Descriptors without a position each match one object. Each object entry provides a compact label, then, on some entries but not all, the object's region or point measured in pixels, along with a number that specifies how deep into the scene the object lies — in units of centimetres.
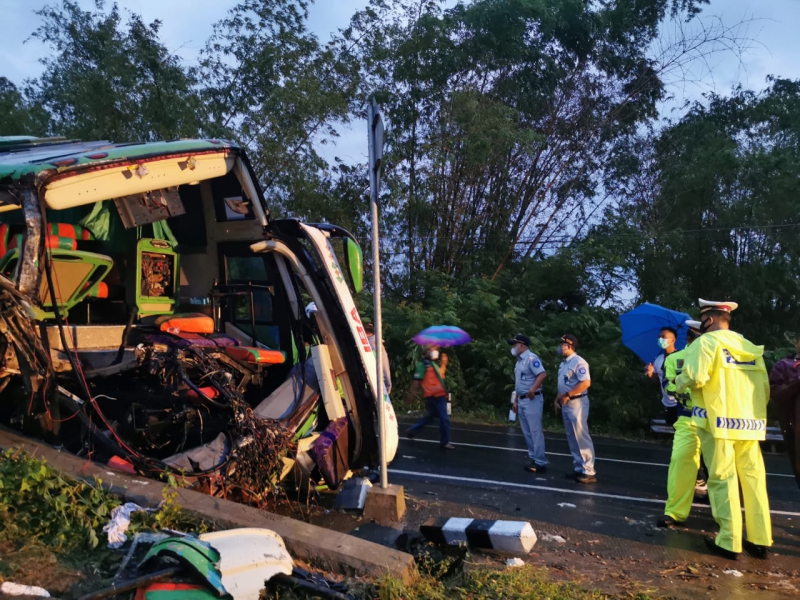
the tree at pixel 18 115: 1659
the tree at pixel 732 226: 1348
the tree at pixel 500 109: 1677
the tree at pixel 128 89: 1462
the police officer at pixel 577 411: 686
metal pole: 468
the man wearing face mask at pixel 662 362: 729
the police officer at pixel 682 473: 518
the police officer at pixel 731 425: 453
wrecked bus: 379
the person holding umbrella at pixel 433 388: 859
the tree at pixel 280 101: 1573
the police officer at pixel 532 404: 729
